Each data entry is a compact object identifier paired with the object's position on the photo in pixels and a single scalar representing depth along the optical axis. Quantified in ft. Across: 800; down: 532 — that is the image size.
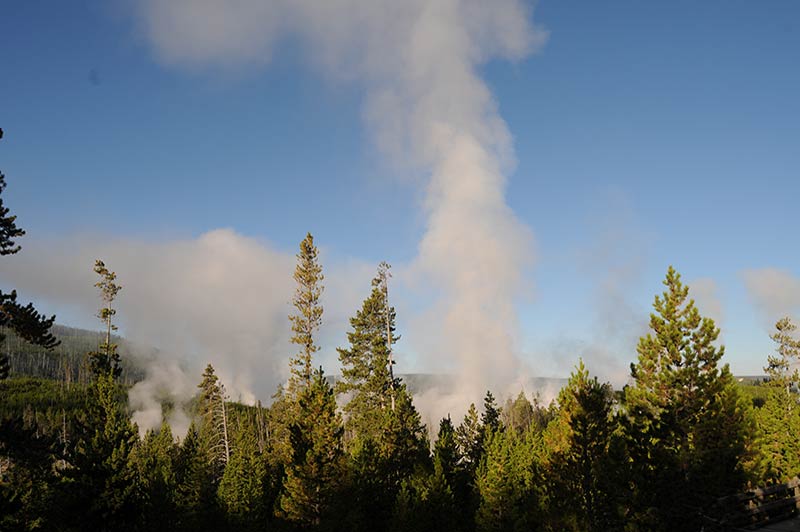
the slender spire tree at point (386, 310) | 138.31
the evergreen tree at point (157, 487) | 75.92
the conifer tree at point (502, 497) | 80.84
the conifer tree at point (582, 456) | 58.59
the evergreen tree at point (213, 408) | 167.06
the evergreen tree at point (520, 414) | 447.42
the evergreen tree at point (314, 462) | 77.61
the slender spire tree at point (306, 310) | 120.88
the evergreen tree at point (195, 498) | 119.96
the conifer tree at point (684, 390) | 63.70
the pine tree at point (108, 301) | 98.73
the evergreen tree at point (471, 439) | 128.47
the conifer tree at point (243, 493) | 118.52
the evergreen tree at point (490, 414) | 158.57
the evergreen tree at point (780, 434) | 112.16
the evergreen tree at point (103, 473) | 70.85
